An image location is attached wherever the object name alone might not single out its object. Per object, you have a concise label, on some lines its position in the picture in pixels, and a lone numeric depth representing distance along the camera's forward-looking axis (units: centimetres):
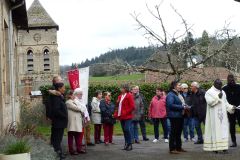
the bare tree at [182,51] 3111
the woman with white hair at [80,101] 1413
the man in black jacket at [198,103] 1530
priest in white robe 1330
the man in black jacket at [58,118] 1253
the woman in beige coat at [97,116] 1719
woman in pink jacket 1736
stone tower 5131
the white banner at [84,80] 1573
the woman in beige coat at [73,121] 1384
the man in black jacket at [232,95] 1446
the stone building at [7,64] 1435
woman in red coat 1438
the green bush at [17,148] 996
